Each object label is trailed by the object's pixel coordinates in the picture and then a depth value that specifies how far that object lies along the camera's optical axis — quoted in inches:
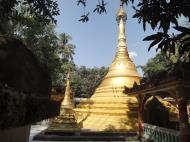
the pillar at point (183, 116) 185.4
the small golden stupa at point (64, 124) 370.4
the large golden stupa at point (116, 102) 395.8
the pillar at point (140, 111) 299.4
